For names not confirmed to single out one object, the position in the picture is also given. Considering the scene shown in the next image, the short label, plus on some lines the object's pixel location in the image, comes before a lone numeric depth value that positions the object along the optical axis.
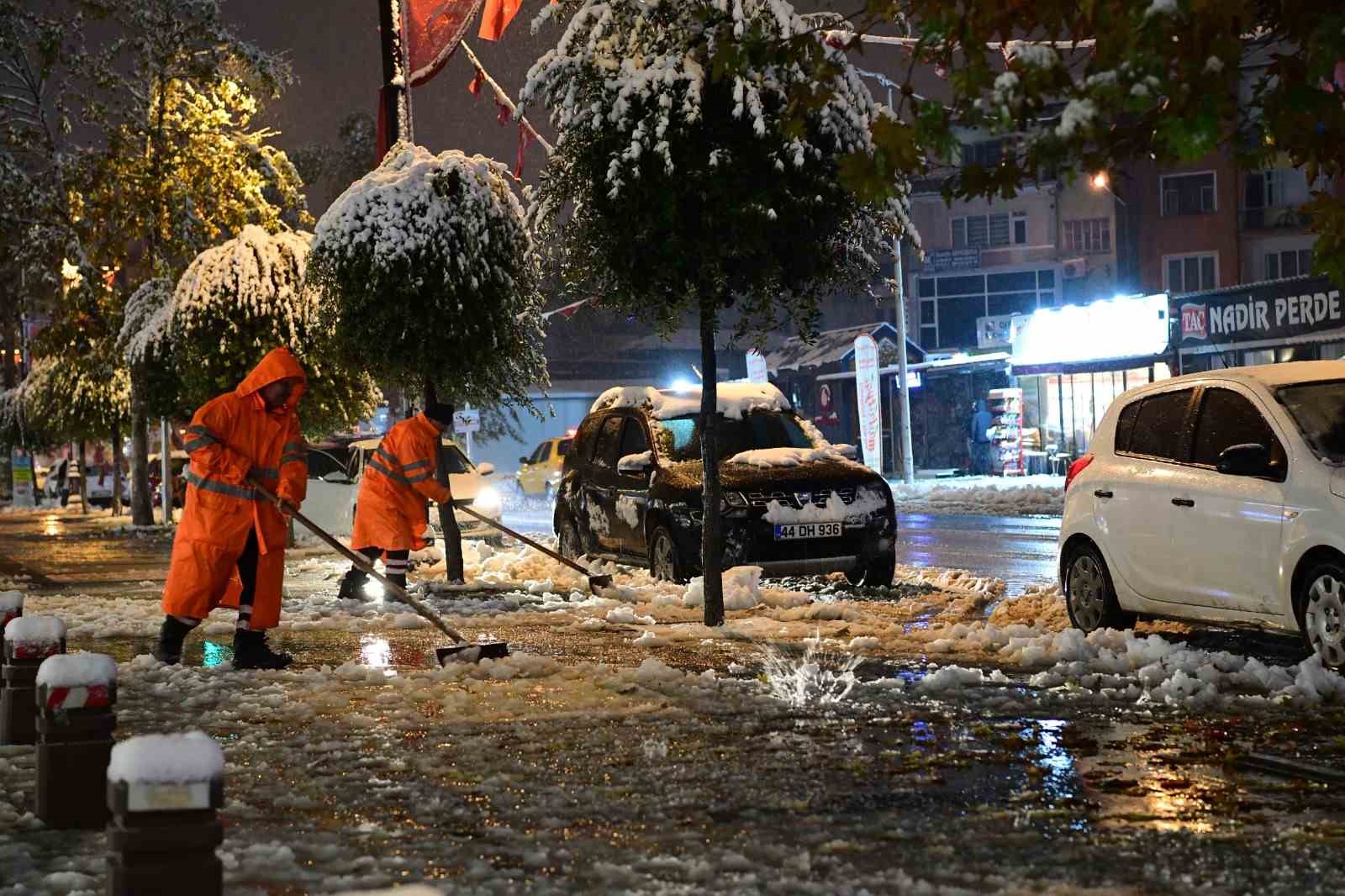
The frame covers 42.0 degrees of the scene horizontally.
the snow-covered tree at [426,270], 16.17
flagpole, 17.95
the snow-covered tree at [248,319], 25.14
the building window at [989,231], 64.88
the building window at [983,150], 60.91
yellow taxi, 44.31
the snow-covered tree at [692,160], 11.34
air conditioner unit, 61.34
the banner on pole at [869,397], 38.19
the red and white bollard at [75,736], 6.06
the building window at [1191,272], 52.94
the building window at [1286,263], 51.66
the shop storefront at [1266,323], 32.03
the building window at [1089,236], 61.62
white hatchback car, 9.09
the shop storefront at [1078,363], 35.88
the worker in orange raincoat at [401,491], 14.27
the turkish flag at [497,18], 17.83
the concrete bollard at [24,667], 7.42
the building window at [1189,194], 52.99
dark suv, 15.11
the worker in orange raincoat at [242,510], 10.20
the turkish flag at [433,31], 17.66
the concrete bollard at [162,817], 4.24
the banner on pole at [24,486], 56.12
